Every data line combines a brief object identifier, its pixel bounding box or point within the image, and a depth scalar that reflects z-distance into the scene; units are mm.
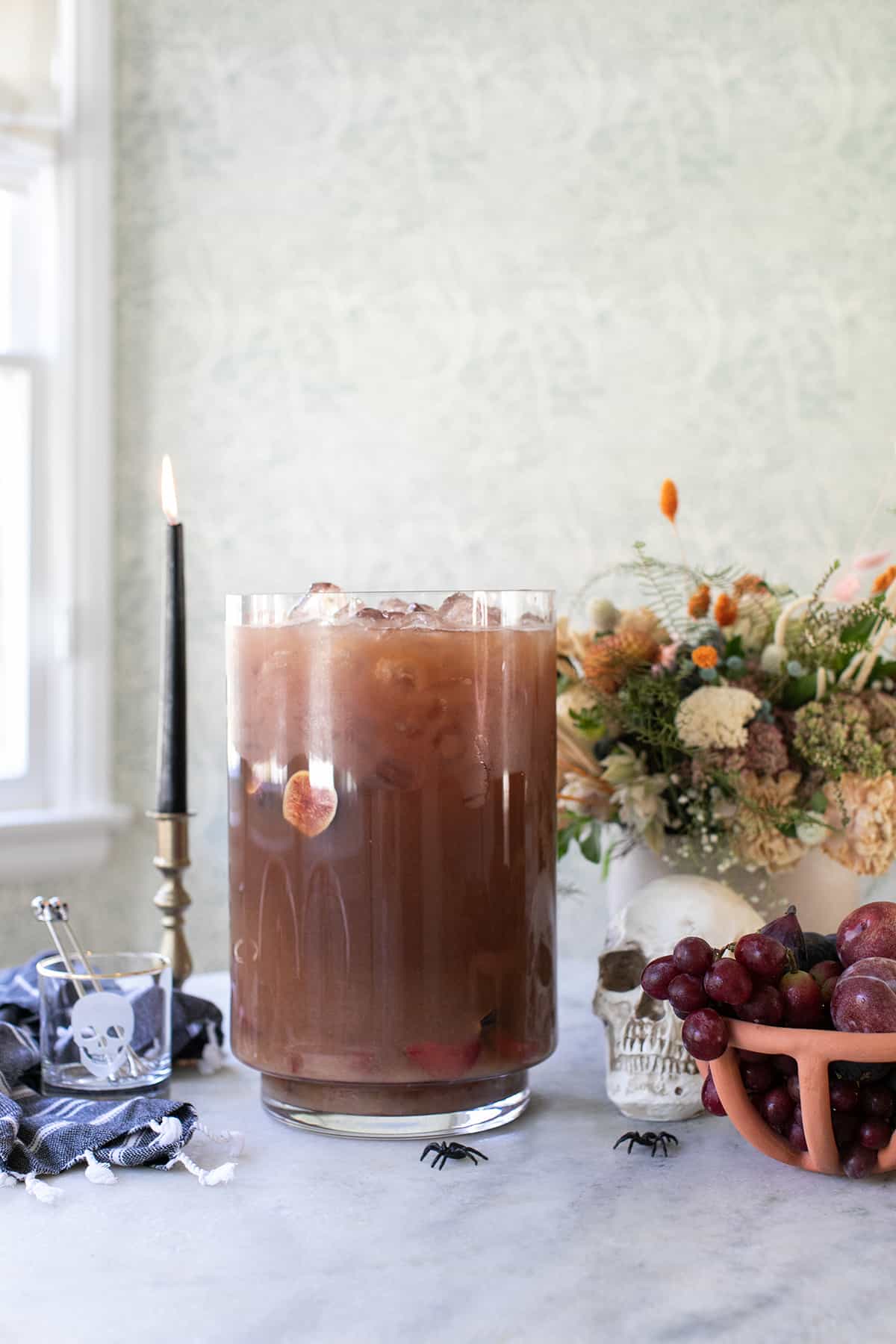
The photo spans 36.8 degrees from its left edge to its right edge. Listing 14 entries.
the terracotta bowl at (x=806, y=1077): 691
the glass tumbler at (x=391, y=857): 802
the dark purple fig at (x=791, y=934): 773
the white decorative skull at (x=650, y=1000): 847
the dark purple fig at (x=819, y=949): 780
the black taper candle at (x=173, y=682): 961
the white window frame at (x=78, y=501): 2248
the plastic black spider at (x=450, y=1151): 772
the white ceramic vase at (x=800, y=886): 1064
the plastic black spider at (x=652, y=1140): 798
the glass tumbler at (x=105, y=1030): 870
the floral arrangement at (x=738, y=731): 1035
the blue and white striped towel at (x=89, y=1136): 757
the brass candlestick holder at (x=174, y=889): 1017
